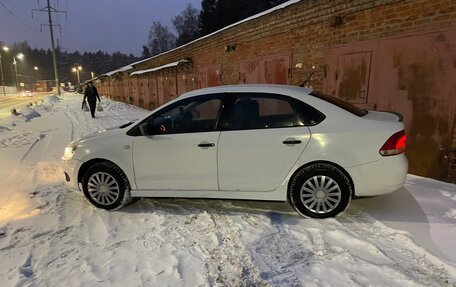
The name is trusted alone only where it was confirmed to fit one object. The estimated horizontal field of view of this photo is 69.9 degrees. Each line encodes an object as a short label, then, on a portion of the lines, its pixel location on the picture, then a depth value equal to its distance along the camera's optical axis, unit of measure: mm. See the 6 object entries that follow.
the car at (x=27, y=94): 64050
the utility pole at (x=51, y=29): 45219
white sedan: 3754
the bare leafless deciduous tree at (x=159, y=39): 89850
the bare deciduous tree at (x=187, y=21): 69888
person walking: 16734
